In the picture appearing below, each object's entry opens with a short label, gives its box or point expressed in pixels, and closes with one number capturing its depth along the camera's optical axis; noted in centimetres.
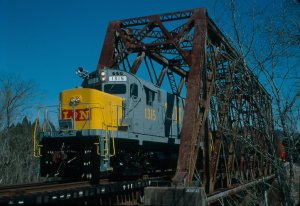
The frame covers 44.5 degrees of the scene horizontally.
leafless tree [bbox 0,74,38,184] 2579
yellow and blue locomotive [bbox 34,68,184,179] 1102
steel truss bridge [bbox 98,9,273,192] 958
